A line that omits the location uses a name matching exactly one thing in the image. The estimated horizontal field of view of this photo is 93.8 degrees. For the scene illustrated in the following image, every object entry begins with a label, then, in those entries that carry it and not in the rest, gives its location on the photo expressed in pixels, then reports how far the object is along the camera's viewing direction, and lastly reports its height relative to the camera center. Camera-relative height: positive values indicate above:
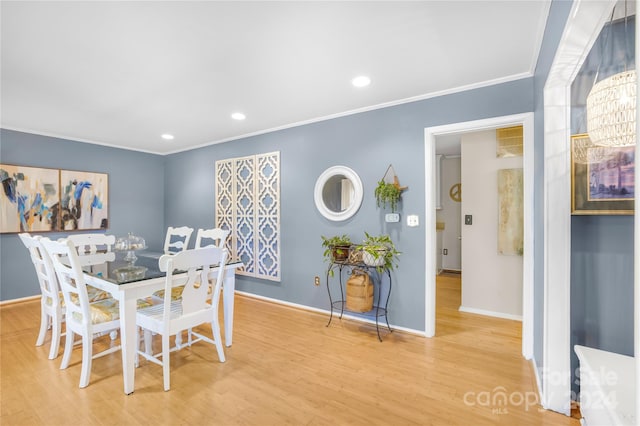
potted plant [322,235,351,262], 3.18 -0.37
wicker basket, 2.96 -0.79
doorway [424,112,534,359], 2.46 +0.03
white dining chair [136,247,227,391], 2.04 -0.73
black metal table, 3.11 -0.81
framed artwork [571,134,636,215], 1.64 +0.20
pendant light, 1.24 +0.45
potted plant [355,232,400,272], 2.85 -0.38
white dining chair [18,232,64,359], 2.37 -0.64
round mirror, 3.40 +0.24
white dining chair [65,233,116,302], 2.65 -0.38
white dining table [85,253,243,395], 2.00 -0.59
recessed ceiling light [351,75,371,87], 2.55 +1.16
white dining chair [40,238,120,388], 2.04 -0.75
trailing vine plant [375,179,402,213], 3.05 +0.21
